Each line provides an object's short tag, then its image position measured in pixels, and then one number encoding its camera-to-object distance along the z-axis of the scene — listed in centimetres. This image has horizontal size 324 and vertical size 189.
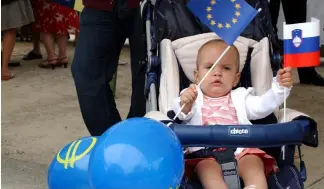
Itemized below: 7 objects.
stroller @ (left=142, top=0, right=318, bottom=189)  312
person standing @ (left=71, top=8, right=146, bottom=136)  431
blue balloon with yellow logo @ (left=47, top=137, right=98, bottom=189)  346
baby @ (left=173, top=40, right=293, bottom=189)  336
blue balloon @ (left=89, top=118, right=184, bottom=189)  284
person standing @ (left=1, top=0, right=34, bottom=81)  777
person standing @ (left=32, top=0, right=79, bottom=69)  842
